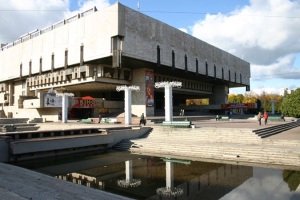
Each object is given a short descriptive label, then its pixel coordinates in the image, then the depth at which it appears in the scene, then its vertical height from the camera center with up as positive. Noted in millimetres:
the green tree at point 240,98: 107438 +4066
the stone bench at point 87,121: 34356 -1357
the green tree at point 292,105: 32875 +380
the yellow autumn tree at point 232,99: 108700 +3777
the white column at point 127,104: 28562 +570
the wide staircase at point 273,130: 19062 -1692
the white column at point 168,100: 26516 +826
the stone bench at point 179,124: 22973 -1228
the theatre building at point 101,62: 38438 +7715
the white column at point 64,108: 35500 +283
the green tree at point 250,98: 101262 +3971
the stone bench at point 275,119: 34262 -1318
